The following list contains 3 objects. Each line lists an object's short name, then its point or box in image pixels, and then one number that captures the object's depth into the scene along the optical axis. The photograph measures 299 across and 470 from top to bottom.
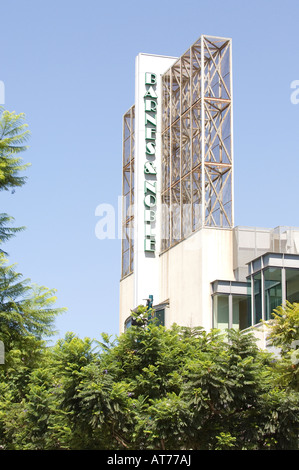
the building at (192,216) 52.50
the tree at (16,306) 24.58
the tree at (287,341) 29.22
